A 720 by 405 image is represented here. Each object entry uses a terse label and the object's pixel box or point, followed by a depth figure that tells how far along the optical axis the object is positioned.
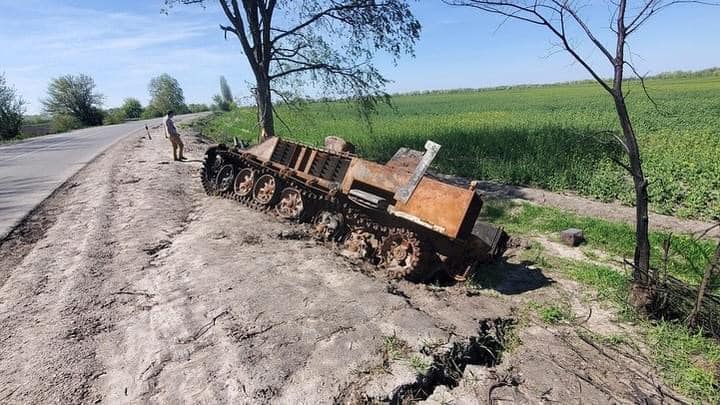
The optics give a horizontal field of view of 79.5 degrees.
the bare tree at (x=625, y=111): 4.88
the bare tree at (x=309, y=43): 14.47
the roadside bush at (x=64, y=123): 39.94
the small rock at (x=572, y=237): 8.27
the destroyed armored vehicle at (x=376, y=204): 6.02
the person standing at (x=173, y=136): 13.61
